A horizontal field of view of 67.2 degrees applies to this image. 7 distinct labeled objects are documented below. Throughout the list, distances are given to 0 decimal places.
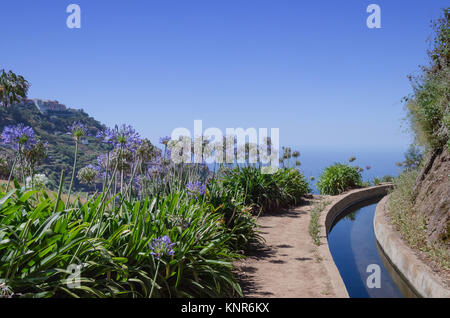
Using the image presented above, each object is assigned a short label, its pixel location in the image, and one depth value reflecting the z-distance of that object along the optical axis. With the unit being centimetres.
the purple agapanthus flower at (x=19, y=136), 320
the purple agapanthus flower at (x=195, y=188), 561
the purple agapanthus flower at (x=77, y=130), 313
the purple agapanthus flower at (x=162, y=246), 310
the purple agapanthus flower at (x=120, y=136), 329
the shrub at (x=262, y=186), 962
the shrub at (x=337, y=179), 1390
